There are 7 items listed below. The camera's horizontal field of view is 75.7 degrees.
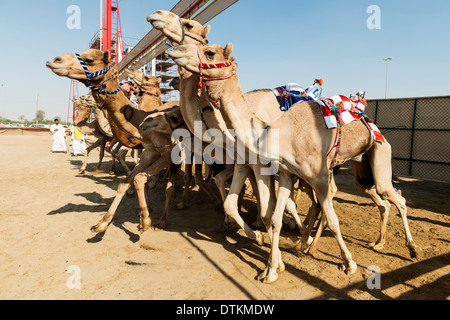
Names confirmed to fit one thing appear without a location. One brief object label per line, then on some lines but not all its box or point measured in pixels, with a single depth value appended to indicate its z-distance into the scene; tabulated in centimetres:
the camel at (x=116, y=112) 427
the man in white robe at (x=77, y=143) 1627
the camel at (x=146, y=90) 616
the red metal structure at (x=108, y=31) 2198
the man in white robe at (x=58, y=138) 1755
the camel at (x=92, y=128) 1015
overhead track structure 676
